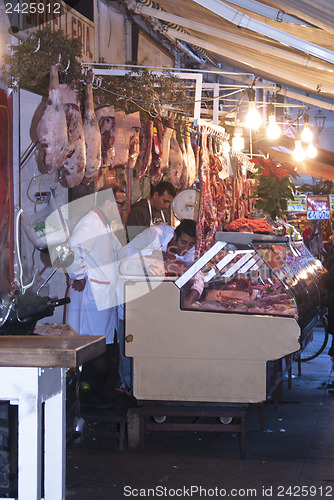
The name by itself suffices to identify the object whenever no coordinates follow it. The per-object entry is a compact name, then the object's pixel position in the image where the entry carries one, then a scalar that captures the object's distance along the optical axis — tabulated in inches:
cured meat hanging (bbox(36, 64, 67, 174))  229.3
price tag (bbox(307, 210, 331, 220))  742.5
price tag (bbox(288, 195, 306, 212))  778.8
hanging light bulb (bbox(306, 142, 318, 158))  532.1
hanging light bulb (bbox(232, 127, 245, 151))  432.5
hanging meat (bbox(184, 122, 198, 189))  367.6
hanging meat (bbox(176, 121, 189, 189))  363.9
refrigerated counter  228.1
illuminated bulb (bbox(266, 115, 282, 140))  423.8
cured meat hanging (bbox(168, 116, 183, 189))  354.4
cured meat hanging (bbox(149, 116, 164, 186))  335.9
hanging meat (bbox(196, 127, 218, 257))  311.6
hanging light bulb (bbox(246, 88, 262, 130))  370.0
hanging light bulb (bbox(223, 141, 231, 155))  404.9
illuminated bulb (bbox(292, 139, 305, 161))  500.8
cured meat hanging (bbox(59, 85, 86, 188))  243.4
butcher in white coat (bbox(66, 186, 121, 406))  254.2
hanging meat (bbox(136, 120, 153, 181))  323.9
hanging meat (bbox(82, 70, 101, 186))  257.1
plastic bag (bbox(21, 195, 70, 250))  192.5
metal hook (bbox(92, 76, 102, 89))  276.2
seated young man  239.8
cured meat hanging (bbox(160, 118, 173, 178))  341.1
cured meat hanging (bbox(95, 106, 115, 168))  277.4
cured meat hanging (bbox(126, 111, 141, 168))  298.7
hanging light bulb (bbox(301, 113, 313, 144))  477.4
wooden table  112.9
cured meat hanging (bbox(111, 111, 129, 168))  285.6
